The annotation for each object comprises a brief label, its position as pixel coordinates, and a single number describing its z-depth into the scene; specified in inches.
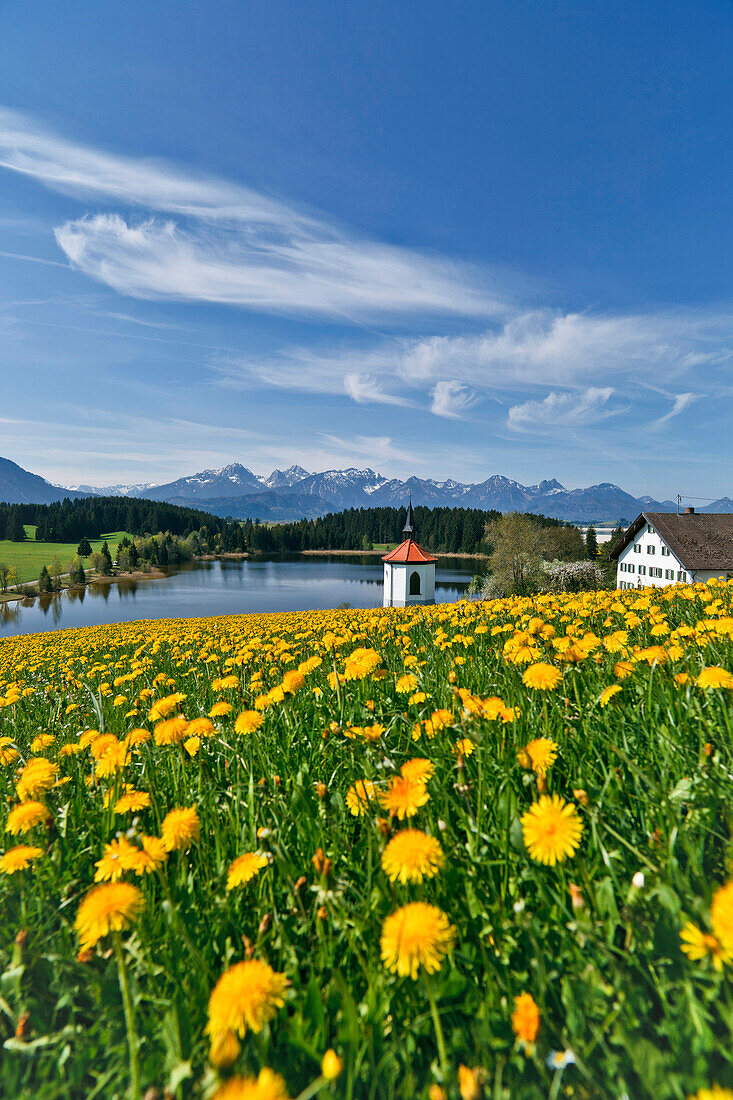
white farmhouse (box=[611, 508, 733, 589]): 1113.4
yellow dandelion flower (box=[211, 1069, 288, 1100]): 13.3
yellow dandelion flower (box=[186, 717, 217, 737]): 29.5
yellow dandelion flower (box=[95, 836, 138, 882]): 19.5
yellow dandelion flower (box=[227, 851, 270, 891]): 19.1
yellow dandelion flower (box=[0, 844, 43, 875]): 20.6
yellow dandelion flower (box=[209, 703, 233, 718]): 33.7
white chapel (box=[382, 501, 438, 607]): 1175.5
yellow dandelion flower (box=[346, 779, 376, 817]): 21.9
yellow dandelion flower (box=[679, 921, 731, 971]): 14.8
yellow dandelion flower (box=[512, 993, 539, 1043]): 14.4
